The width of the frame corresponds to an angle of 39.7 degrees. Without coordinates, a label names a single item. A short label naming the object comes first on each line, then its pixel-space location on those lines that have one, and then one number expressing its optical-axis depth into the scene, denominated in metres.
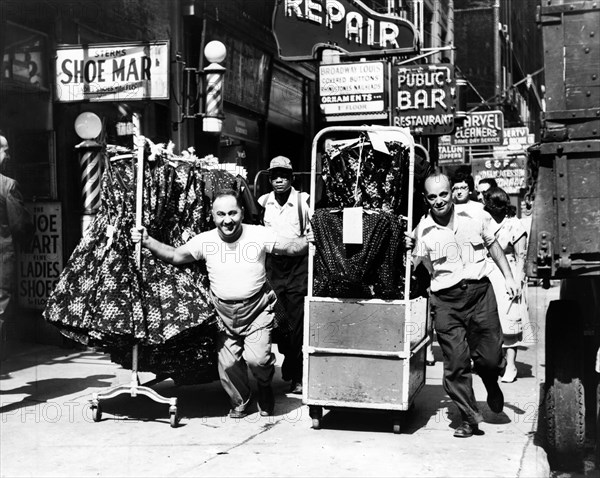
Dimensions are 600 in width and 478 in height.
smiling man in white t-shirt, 6.11
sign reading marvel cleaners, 24.56
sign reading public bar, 15.37
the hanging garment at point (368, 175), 6.10
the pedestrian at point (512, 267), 7.92
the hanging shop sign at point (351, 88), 13.05
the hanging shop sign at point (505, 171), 24.86
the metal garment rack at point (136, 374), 6.00
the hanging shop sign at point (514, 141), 27.17
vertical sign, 9.09
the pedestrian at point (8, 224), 6.43
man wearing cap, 7.09
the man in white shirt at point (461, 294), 5.76
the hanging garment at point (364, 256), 5.70
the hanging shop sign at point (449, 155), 25.72
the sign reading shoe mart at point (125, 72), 8.50
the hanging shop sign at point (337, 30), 13.08
